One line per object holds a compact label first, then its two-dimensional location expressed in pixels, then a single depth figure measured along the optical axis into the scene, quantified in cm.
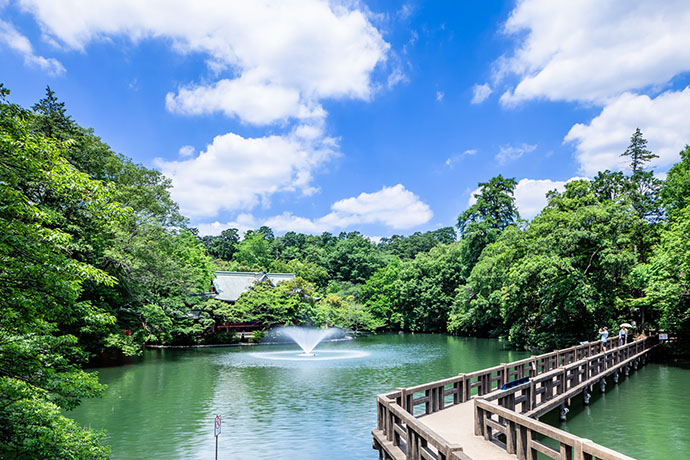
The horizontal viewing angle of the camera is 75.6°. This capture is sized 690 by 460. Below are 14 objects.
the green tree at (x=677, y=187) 2707
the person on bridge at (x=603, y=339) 1843
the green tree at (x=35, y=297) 633
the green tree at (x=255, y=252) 7169
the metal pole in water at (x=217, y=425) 795
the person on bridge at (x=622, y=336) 2022
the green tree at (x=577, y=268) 2422
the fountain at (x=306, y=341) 2798
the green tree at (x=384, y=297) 5194
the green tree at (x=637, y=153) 3925
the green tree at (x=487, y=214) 4406
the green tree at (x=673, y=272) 1923
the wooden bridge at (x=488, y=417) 580
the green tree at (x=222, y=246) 8319
